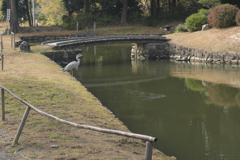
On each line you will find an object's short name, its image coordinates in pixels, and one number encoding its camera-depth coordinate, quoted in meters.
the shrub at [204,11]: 31.58
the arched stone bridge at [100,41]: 25.21
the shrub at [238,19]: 26.33
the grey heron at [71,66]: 14.26
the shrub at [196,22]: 30.05
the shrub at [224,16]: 27.20
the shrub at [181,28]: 32.29
